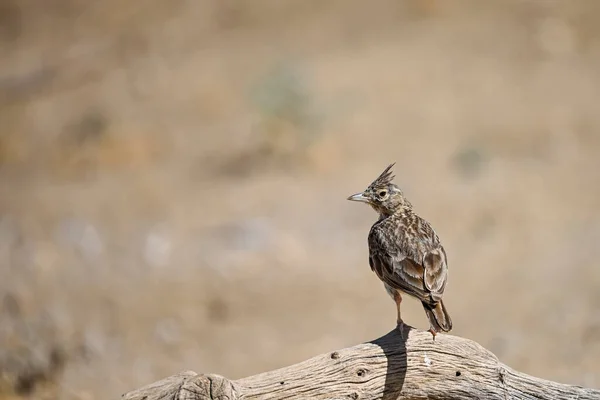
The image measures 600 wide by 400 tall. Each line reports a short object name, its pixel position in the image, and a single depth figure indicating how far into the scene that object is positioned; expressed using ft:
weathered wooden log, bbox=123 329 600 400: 32.91
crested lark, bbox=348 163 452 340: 34.99
